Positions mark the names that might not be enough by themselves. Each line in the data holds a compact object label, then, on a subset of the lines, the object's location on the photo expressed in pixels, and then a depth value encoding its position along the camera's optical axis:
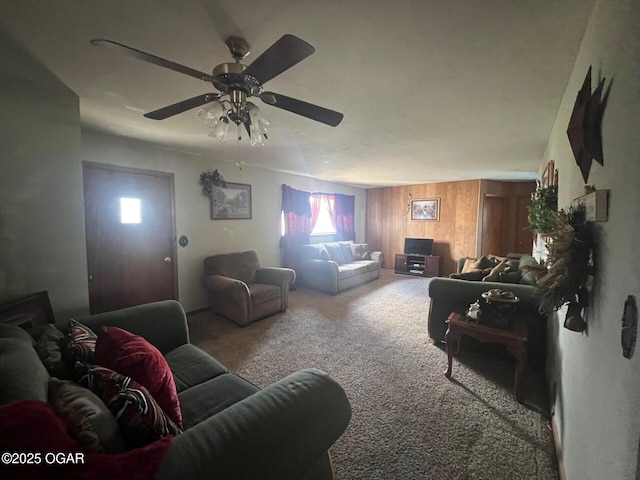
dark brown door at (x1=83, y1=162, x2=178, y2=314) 2.94
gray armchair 3.43
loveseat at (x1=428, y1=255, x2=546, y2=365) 2.46
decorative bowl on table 2.22
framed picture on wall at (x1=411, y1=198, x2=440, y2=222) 6.63
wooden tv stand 6.38
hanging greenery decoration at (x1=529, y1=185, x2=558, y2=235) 2.10
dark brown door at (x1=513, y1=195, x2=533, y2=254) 6.26
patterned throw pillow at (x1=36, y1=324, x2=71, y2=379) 1.18
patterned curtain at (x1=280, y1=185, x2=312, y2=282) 5.29
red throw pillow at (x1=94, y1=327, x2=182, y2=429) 1.14
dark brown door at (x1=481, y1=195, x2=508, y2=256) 6.19
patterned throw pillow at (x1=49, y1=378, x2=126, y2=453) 0.76
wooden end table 2.04
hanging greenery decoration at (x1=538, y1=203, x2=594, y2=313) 1.06
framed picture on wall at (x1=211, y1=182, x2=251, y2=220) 4.11
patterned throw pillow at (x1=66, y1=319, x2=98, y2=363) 1.25
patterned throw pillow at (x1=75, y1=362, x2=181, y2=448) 0.87
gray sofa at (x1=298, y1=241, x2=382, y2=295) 5.01
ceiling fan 1.09
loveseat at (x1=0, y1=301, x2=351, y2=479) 0.65
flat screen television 6.59
